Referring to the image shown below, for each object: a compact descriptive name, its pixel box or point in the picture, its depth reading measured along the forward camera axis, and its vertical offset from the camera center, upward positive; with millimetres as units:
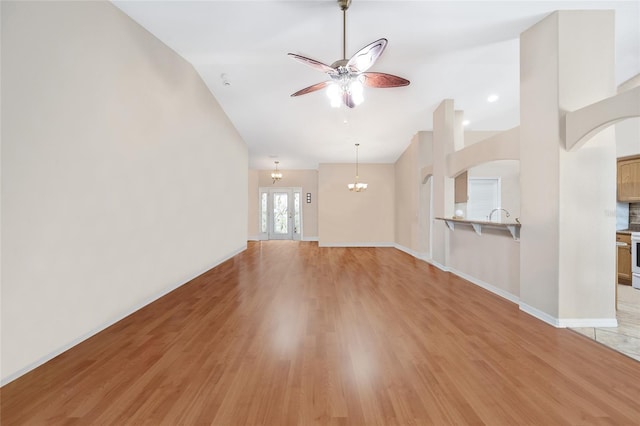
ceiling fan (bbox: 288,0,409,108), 2570 +1428
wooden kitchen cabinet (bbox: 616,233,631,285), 4297 -752
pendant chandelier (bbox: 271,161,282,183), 10125 +1412
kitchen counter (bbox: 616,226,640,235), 4487 -271
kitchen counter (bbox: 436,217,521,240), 3420 -164
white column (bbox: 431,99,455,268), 5457 +776
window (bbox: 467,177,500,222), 7504 +481
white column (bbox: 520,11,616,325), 2824 +296
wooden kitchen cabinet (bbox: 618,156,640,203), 4426 +578
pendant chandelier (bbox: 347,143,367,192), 8484 +839
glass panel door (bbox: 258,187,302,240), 10953 -5
